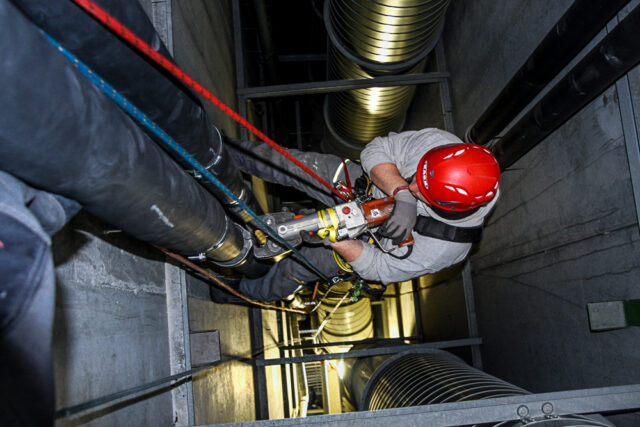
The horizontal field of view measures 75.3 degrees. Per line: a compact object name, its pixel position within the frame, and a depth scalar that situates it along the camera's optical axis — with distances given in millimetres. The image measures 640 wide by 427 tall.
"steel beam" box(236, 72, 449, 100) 4238
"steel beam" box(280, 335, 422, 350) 4864
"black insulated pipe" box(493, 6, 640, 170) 1696
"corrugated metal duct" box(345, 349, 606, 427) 2125
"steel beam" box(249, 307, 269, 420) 4086
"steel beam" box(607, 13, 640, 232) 1812
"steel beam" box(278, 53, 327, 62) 6887
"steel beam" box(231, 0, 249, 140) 4379
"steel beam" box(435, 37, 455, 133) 4373
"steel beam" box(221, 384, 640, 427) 1394
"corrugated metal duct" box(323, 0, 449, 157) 3373
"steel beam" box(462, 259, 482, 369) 4027
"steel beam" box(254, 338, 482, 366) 3945
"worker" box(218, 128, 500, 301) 2041
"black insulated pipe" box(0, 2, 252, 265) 685
